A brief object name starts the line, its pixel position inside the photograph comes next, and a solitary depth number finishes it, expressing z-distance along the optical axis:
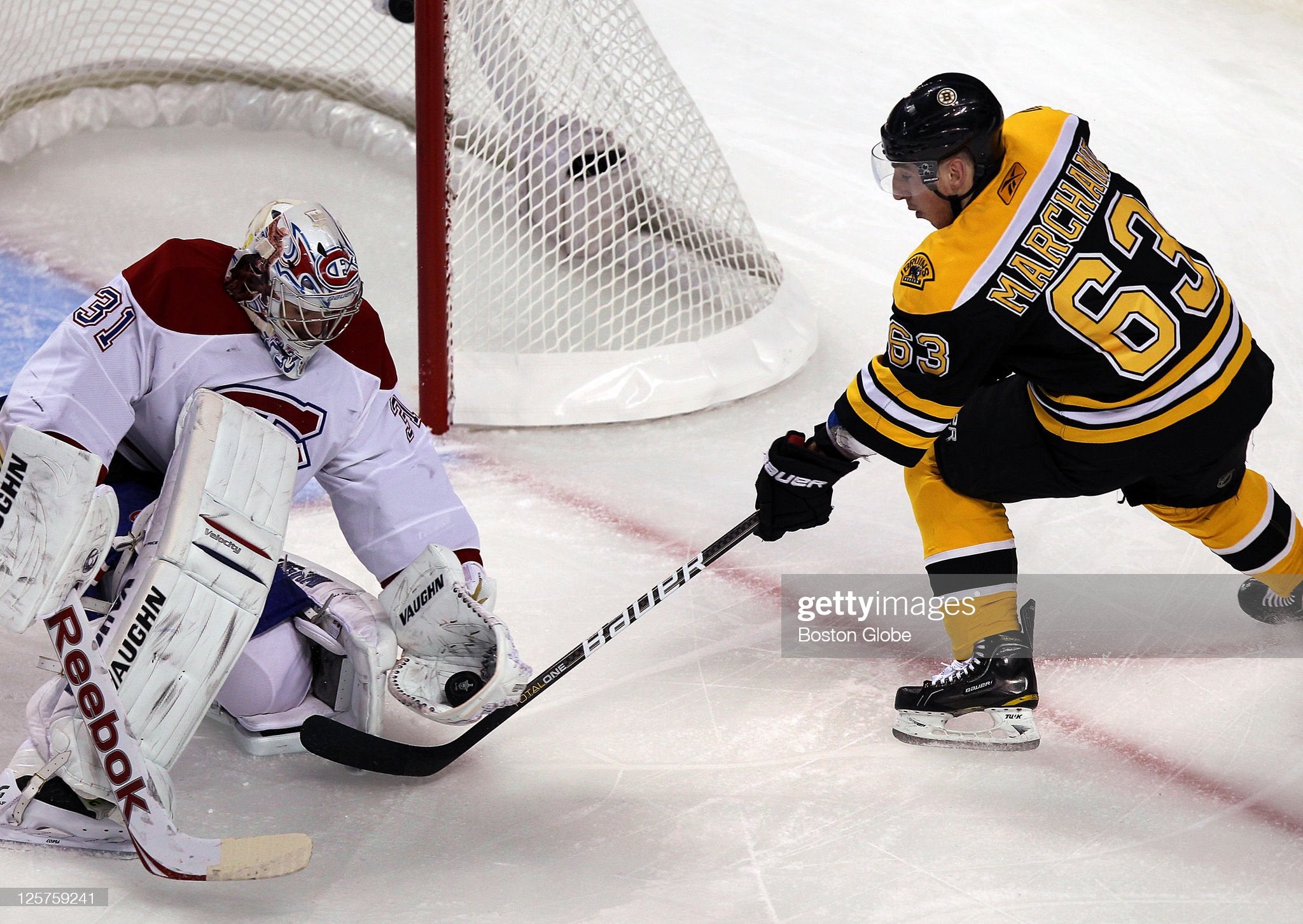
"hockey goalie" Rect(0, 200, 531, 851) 19.04
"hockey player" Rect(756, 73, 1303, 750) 19.31
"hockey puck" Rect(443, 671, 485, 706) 19.45
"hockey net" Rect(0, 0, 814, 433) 20.90
